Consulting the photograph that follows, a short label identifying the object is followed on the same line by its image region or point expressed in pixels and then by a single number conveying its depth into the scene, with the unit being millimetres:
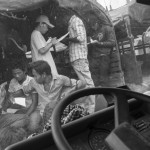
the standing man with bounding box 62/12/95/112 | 4301
